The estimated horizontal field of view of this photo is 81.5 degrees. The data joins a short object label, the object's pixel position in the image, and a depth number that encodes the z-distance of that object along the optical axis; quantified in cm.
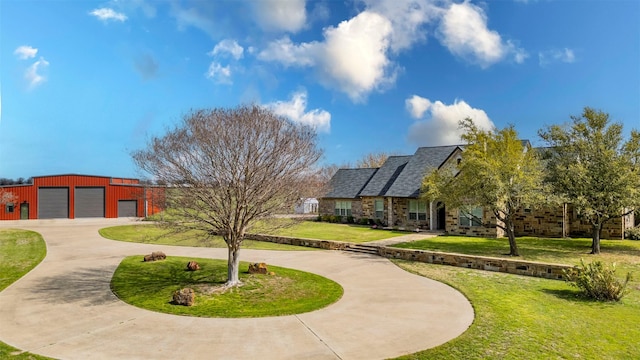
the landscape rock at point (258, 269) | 1400
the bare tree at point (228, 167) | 1116
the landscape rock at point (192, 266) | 1487
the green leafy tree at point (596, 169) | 1727
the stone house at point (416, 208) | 2433
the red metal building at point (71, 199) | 3909
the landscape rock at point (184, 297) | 1038
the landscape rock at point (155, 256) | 1677
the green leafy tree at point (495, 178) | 1694
